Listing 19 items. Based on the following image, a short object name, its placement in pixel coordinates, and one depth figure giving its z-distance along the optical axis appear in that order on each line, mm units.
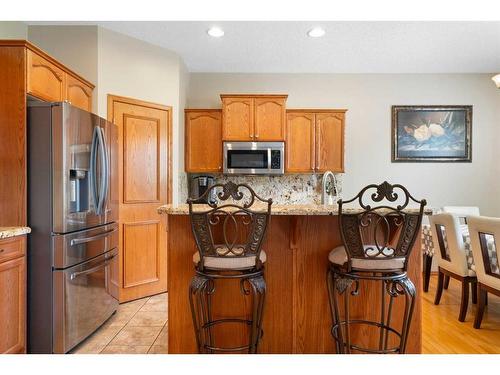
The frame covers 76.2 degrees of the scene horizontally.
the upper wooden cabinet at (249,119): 3857
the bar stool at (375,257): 1598
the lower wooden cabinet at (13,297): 1799
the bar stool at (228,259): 1568
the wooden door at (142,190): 3129
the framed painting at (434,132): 4324
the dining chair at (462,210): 3943
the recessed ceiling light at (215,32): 3097
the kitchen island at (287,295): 1912
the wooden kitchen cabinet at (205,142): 3988
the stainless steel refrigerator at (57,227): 2043
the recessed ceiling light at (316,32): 3102
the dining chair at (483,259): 2370
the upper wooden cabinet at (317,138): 3982
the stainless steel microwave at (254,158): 3865
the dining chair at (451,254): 2703
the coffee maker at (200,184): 4055
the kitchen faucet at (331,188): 2647
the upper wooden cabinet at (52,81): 2121
